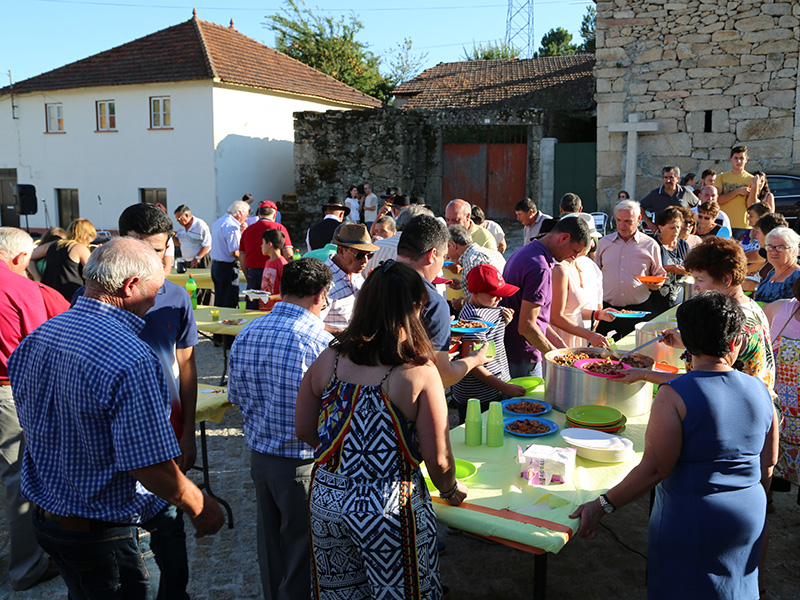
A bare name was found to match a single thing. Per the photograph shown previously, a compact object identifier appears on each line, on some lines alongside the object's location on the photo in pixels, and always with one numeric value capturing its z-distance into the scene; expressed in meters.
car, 12.22
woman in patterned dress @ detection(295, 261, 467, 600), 2.16
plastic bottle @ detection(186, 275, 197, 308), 6.95
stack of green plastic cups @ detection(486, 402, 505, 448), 3.13
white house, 19.06
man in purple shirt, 4.10
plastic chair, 14.14
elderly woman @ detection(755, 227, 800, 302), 4.36
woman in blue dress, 2.27
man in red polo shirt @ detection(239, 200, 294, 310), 7.61
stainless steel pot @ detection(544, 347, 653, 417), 3.40
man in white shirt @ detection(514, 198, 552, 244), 7.92
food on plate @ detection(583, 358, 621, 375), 3.40
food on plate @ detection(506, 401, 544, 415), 3.51
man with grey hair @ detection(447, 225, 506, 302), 4.98
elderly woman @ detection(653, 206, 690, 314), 6.38
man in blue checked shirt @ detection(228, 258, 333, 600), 2.84
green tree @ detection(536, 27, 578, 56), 48.10
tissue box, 2.74
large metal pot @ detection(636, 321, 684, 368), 4.12
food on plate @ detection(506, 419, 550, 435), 3.25
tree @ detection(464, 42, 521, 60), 40.91
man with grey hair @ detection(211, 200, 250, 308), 8.30
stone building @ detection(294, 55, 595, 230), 18.36
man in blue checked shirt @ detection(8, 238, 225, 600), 2.05
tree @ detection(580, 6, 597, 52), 41.50
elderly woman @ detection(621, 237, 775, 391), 2.91
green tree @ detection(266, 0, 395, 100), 32.38
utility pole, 37.87
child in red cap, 3.77
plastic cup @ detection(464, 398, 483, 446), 3.16
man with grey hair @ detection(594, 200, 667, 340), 6.10
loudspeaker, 15.79
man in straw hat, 4.39
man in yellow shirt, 9.32
